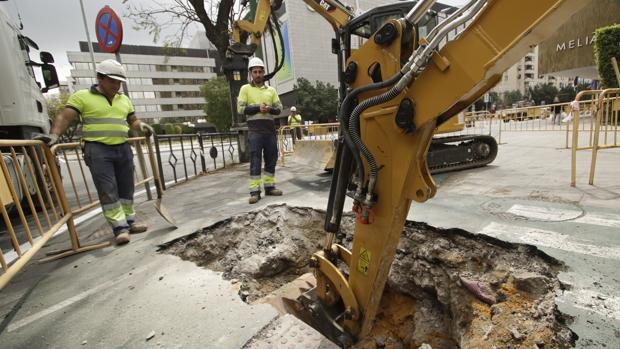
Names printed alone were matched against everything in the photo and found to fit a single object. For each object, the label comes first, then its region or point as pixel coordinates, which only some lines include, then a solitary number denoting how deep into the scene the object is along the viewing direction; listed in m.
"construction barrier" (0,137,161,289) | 2.32
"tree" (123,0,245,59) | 9.08
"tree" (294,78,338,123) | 39.09
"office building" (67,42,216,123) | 57.25
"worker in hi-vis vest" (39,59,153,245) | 3.32
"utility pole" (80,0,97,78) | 13.26
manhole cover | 3.07
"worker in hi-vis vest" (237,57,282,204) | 4.67
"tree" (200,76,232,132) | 40.69
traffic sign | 6.35
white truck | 4.03
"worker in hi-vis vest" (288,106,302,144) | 12.38
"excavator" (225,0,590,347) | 1.12
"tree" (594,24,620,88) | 12.34
